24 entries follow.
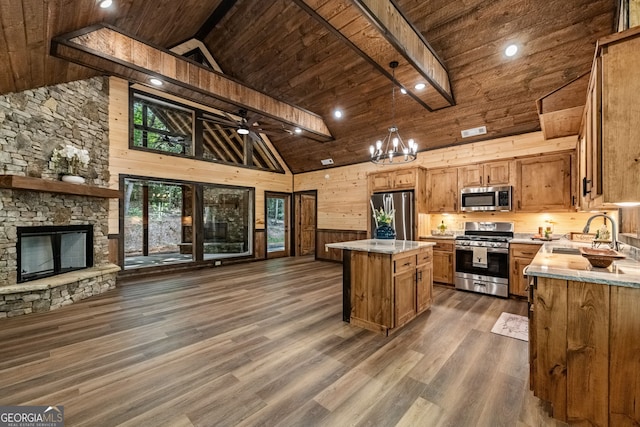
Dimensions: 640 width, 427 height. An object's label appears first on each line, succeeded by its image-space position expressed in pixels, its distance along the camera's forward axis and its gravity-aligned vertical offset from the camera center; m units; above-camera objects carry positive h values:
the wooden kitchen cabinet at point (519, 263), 4.12 -0.79
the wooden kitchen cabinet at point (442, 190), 5.23 +0.45
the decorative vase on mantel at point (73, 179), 4.23 +0.56
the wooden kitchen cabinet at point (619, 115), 1.54 +0.56
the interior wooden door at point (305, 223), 8.77 -0.32
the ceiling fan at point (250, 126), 4.61 +1.55
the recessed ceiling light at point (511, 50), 3.70 +2.24
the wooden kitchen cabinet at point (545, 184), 4.18 +0.45
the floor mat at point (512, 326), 2.96 -1.33
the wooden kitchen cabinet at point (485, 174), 4.70 +0.68
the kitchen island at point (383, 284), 2.99 -0.84
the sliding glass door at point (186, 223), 6.61 -0.27
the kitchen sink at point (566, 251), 2.76 -0.41
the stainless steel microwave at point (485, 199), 4.63 +0.24
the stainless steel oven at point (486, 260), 4.30 -0.80
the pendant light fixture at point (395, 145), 3.67 +1.55
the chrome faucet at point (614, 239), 2.70 -0.29
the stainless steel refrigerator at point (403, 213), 5.48 -0.01
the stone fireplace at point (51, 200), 3.60 +0.22
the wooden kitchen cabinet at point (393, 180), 5.52 +0.71
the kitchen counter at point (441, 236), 4.98 -0.45
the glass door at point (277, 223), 8.20 -0.31
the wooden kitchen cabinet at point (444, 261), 4.88 -0.89
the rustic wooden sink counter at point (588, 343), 1.54 -0.79
